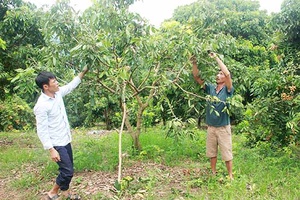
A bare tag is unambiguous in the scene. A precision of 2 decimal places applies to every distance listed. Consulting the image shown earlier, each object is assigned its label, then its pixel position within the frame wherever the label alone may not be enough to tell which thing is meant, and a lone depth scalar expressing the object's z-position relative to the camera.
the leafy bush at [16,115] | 12.11
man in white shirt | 3.46
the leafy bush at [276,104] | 5.07
